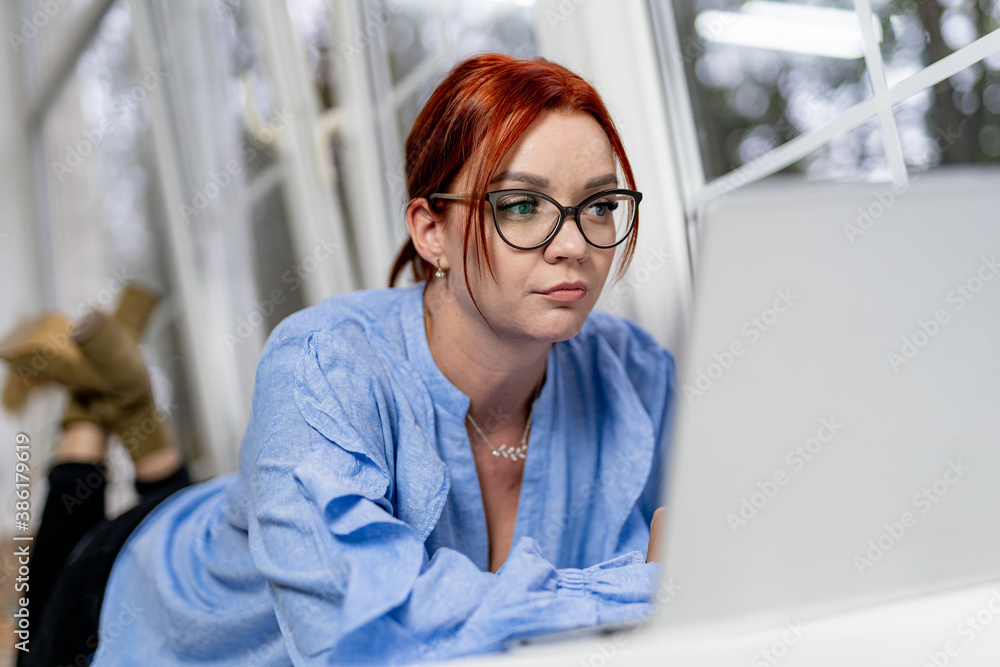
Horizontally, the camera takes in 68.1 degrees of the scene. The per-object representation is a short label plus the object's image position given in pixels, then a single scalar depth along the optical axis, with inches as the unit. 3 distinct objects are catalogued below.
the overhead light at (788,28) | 45.3
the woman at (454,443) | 28.0
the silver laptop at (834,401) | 19.7
